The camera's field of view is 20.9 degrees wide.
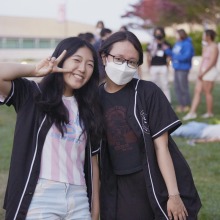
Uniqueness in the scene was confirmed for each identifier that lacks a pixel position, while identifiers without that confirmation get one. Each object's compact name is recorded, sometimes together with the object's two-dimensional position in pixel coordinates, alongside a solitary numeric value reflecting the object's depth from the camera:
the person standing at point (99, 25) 12.93
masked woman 3.19
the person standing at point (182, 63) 12.07
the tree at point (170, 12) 29.21
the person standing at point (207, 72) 10.92
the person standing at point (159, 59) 12.24
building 49.38
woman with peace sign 2.91
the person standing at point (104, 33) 10.25
